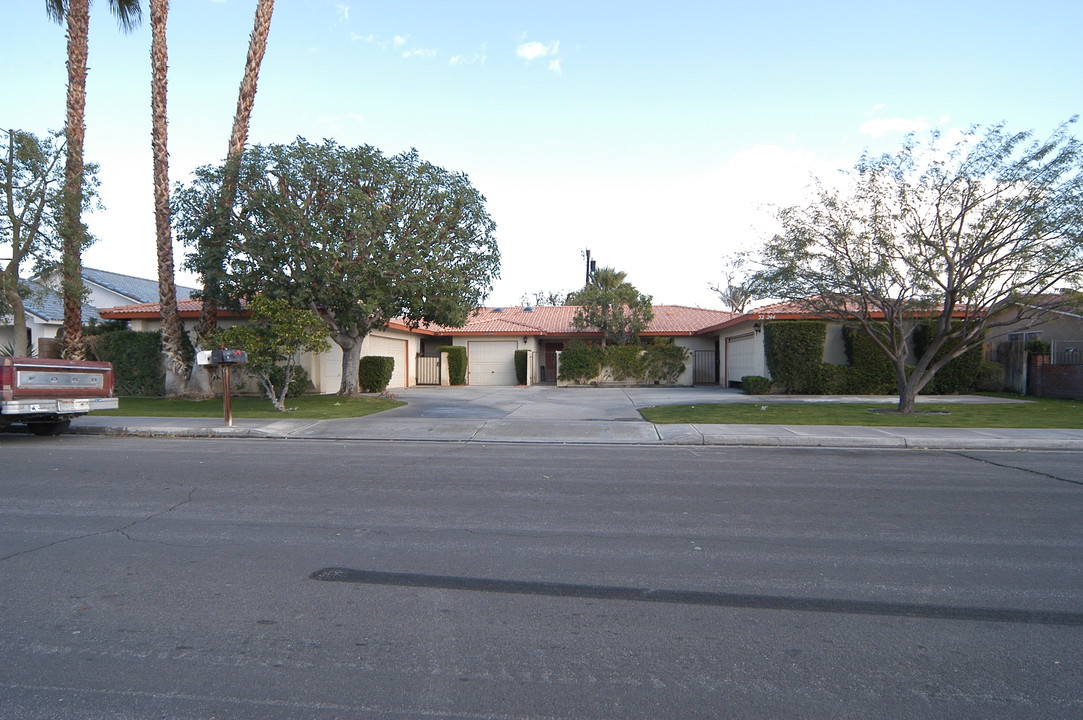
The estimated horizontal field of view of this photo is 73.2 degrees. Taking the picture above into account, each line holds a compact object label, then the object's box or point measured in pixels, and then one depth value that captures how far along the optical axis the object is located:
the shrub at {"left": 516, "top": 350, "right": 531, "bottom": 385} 32.75
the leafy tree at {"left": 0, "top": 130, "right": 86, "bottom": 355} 18.20
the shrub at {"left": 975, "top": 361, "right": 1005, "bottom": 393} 24.23
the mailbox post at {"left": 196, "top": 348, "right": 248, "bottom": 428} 14.60
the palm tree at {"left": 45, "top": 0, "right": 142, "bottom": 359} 18.78
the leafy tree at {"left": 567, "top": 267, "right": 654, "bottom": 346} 31.73
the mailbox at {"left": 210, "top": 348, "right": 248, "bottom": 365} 14.58
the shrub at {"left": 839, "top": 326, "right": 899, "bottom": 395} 23.61
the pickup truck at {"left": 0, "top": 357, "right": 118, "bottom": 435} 12.21
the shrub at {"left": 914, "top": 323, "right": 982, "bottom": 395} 23.45
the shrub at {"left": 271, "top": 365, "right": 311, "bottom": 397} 21.62
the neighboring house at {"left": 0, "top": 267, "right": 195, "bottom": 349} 23.18
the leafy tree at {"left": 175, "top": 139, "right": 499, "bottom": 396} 17.95
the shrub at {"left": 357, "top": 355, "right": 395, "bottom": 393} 24.73
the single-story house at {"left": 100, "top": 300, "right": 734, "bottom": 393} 31.84
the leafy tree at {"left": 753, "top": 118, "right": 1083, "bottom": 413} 14.98
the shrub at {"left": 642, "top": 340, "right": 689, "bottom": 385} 30.88
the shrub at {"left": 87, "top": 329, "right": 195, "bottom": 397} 22.33
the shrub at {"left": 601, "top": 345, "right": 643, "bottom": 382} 30.88
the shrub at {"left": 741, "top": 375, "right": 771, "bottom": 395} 23.88
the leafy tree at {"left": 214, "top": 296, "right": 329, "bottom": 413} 16.27
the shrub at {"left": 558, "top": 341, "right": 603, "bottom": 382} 30.78
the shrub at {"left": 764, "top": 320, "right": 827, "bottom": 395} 23.44
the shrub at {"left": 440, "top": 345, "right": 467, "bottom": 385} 32.69
